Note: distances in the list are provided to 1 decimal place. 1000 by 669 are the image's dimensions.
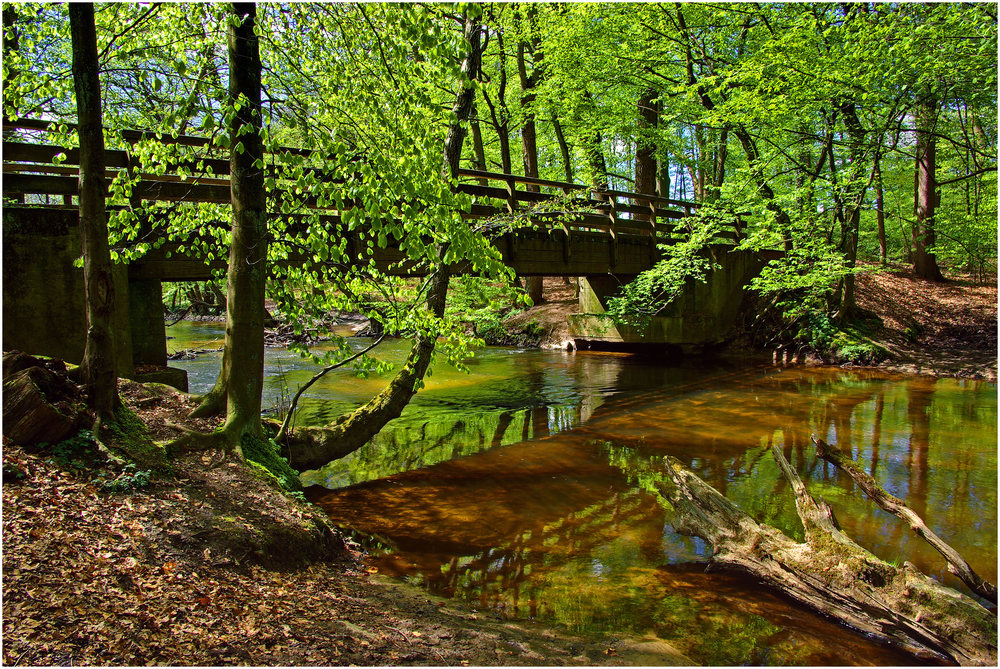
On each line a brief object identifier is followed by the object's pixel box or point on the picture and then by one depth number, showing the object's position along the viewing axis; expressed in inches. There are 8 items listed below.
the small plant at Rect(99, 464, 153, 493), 150.5
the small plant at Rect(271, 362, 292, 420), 384.2
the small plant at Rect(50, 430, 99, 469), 152.3
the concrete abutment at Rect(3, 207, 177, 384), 282.5
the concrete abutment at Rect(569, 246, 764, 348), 680.4
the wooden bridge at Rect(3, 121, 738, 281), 287.1
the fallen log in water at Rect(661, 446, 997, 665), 134.5
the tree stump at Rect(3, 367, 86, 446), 150.9
